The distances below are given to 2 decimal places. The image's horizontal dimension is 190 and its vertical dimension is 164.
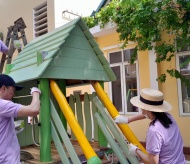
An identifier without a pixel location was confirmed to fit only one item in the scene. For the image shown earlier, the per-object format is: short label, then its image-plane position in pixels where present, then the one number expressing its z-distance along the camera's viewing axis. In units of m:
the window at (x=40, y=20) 8.12
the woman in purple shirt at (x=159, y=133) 1.87
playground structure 2.46
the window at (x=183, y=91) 5.19
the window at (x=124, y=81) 6.07
